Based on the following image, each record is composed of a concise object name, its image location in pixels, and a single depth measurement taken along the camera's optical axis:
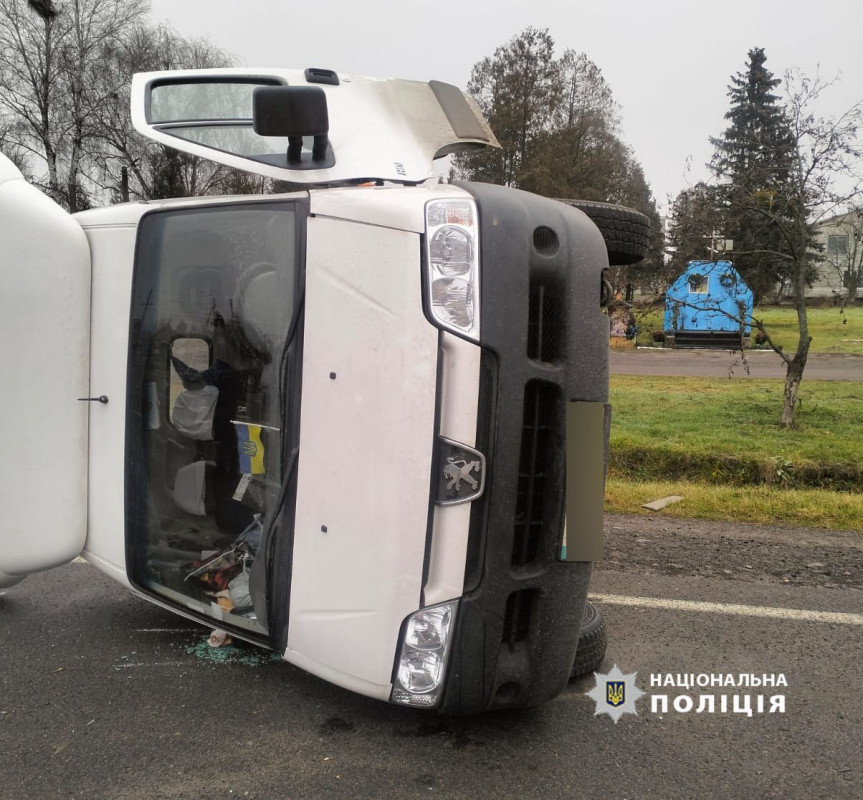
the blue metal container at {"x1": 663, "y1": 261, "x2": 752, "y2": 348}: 10.36
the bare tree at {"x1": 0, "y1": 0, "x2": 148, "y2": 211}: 23.11
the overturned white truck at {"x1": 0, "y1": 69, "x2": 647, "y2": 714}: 2.39
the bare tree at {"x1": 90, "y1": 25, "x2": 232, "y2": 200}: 20.70
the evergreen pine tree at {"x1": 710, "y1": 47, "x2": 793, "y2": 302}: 9.96
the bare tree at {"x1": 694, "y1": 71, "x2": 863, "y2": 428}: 9.66
